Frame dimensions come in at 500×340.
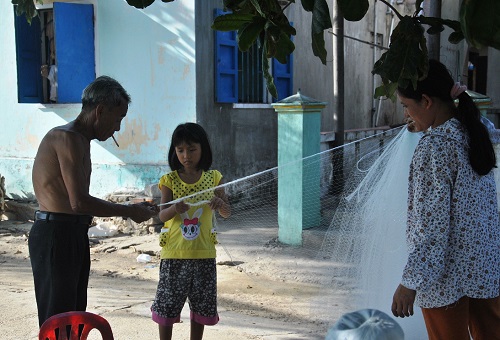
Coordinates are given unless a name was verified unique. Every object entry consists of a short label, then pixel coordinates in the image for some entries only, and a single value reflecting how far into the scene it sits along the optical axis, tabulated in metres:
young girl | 3.13
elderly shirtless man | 2.65
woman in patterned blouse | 2.01
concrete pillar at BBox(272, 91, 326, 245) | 5.87
